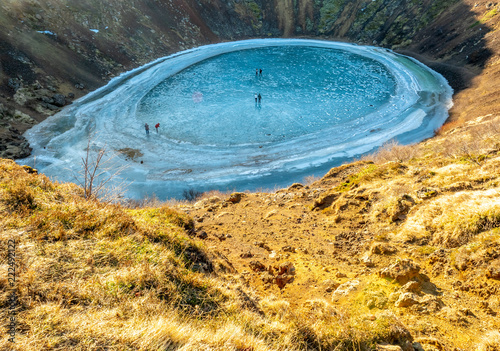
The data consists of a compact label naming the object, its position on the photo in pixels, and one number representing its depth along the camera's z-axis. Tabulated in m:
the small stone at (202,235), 9.65
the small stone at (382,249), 6.88
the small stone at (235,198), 14.82
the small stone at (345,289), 5.62
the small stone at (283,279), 6.60
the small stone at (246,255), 8.41
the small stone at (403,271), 5.49
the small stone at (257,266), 7.46
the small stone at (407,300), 4.92
